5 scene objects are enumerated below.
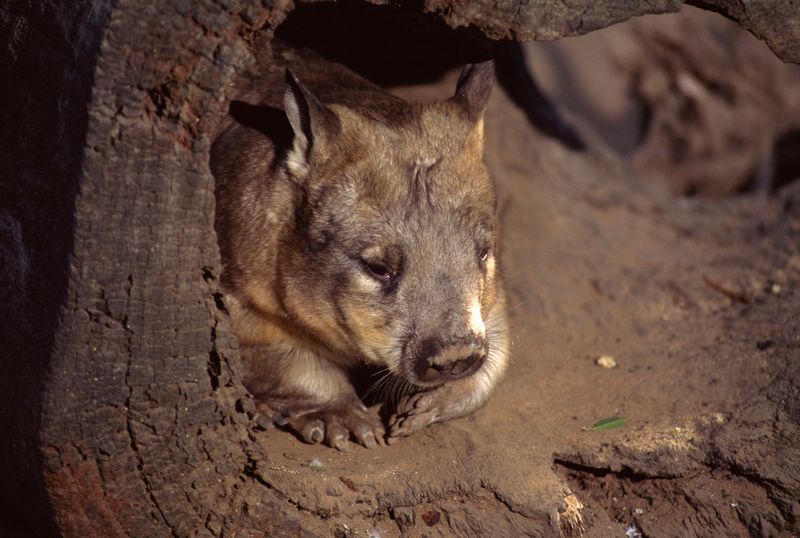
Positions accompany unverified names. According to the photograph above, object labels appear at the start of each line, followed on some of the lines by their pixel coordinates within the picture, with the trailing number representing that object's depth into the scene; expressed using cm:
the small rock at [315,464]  712
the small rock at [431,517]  700
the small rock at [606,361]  903
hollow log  545
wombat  708
